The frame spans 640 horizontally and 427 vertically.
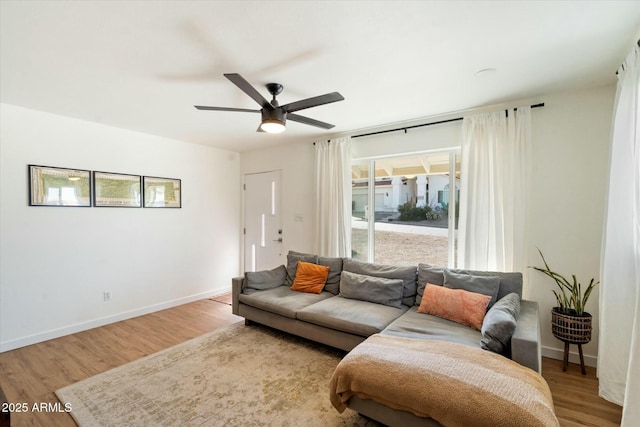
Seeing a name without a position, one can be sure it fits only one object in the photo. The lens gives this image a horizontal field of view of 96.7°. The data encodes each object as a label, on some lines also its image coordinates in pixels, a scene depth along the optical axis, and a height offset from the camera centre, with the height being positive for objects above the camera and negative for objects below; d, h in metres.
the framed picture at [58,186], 3.15 +0.19
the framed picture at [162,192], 4.11 +0.17
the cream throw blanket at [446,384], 1.40 -0.98
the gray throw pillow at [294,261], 3.84 -0.77
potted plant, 2.42 -0.94
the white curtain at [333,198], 4.04 +0.10
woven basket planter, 2.41 -1.04
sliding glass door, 3.47 -0.03
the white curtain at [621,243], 1.89 -0.25
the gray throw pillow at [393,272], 3.07 -0.77
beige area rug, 1.96 -1.48
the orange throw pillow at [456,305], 2.42 -0.89
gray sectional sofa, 2.19 -1.03
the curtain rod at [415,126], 2.83 +0.99
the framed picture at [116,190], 3.62 +0.18
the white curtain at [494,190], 2.88 +0.18
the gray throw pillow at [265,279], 3.53 -0.96
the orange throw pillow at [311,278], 3.53 -0.93
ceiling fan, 2.08 +0.79
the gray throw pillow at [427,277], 2.91 -0.74
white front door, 4.95 -0.29
